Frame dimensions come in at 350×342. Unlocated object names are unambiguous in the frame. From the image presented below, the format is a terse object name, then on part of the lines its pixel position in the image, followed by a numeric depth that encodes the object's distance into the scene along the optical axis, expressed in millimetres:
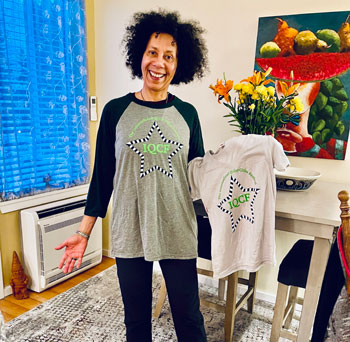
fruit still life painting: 1799
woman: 1149
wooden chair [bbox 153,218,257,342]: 1658
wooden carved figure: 2109
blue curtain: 2004
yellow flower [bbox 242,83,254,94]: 1445
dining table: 1281
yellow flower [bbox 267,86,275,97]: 1427
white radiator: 2146
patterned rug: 1785
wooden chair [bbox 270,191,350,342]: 1449
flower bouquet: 1444
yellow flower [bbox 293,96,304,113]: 1498
